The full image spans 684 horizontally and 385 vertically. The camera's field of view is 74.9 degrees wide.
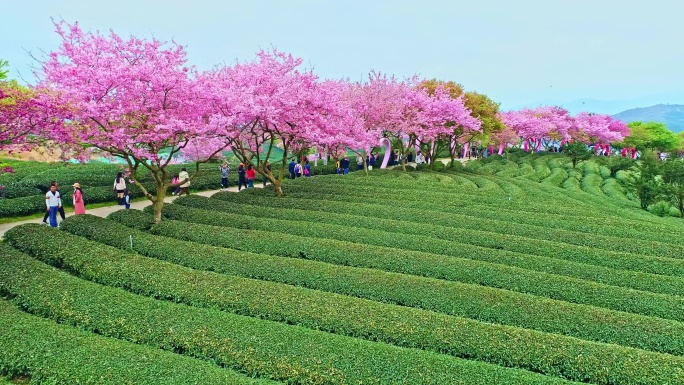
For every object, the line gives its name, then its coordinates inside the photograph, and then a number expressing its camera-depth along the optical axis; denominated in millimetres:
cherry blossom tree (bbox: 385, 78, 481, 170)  33531
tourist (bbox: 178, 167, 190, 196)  22803
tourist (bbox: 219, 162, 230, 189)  26730
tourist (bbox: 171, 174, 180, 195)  23000
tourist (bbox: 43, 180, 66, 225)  16898
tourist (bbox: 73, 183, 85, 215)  17672
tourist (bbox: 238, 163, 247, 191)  25862
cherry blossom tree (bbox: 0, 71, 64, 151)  11234
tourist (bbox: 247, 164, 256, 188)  26609
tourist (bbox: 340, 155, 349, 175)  35331
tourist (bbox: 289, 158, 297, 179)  32172
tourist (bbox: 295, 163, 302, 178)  32338
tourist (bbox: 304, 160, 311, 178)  33397
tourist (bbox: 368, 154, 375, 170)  40756
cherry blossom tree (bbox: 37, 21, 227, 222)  14273
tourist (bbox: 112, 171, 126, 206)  20295
